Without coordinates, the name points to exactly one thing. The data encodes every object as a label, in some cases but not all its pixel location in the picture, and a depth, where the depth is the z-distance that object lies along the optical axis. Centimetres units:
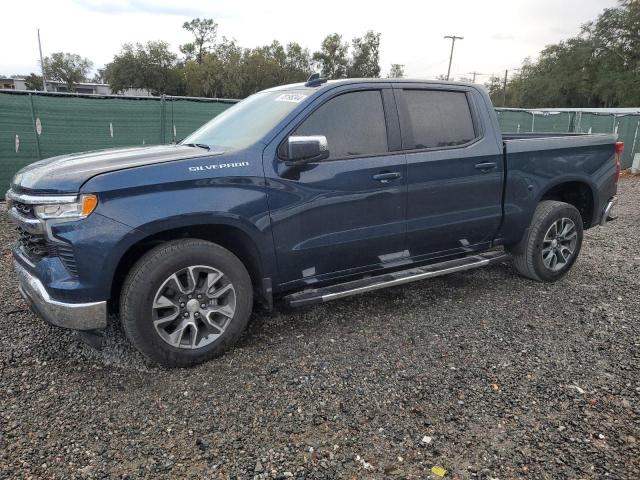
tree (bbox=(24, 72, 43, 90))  7494
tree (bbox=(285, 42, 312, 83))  7094
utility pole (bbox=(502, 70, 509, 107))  7601
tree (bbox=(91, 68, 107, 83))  9685
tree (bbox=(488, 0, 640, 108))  4691
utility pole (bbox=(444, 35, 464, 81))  5816
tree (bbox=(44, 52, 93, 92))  8844
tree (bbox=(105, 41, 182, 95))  6619
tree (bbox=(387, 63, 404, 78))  7881
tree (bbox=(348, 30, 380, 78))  7650
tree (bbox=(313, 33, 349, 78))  7469
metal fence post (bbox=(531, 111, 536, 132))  1591
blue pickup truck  289
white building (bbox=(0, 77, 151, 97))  7018
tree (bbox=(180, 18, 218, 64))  7800
